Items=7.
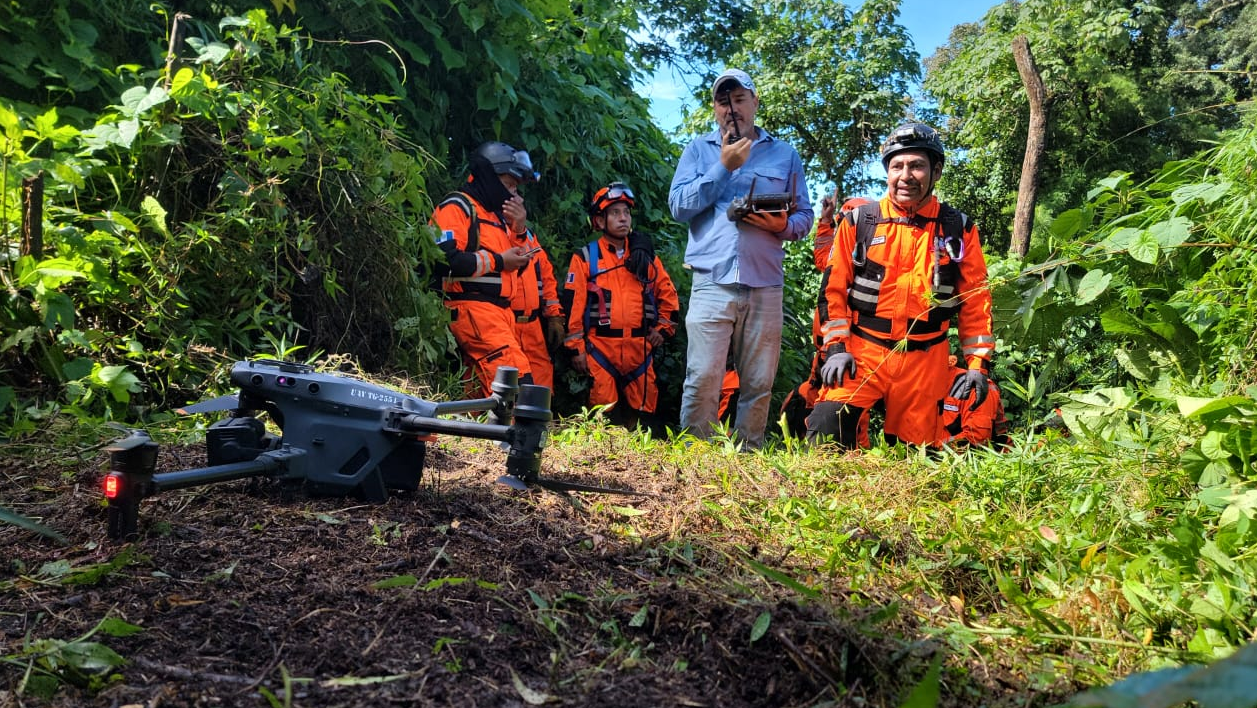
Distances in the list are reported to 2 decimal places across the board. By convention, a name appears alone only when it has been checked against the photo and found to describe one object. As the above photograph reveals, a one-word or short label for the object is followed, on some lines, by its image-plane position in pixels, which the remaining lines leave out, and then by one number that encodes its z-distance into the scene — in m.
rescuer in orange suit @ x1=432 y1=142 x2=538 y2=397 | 6.08
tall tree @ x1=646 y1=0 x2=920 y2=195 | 22.58
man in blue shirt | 5.59
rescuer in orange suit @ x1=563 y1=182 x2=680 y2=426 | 7.04
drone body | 2.53
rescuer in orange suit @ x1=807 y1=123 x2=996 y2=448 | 4.87
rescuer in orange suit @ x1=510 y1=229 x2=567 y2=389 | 6.63
